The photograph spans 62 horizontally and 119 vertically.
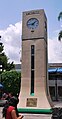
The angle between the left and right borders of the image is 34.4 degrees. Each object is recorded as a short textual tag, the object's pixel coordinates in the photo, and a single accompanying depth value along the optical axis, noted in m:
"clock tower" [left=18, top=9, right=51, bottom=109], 7.96
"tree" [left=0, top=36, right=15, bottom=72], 17.51
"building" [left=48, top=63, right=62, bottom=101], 17.43
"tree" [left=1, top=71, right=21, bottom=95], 16.35
